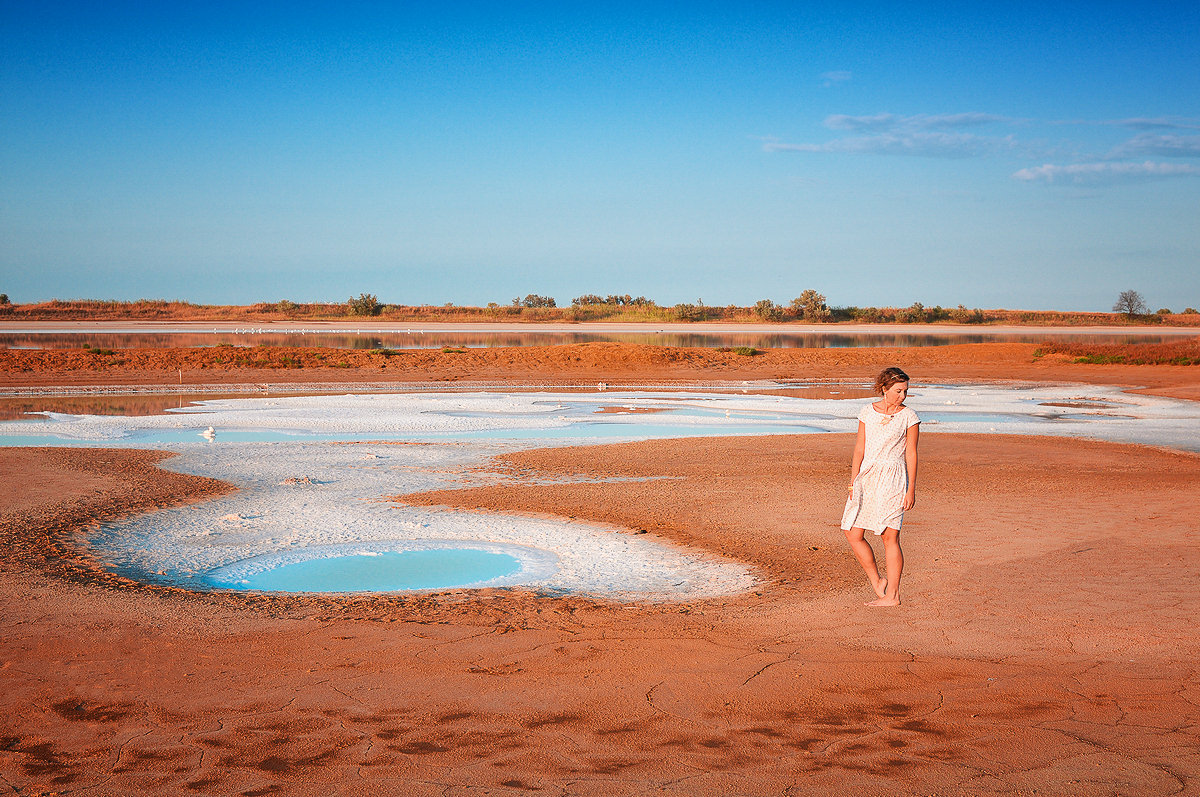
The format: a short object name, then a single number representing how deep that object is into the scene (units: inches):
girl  270.8
